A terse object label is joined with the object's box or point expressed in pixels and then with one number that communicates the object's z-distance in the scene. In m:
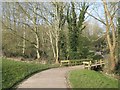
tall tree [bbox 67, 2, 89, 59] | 31.64
